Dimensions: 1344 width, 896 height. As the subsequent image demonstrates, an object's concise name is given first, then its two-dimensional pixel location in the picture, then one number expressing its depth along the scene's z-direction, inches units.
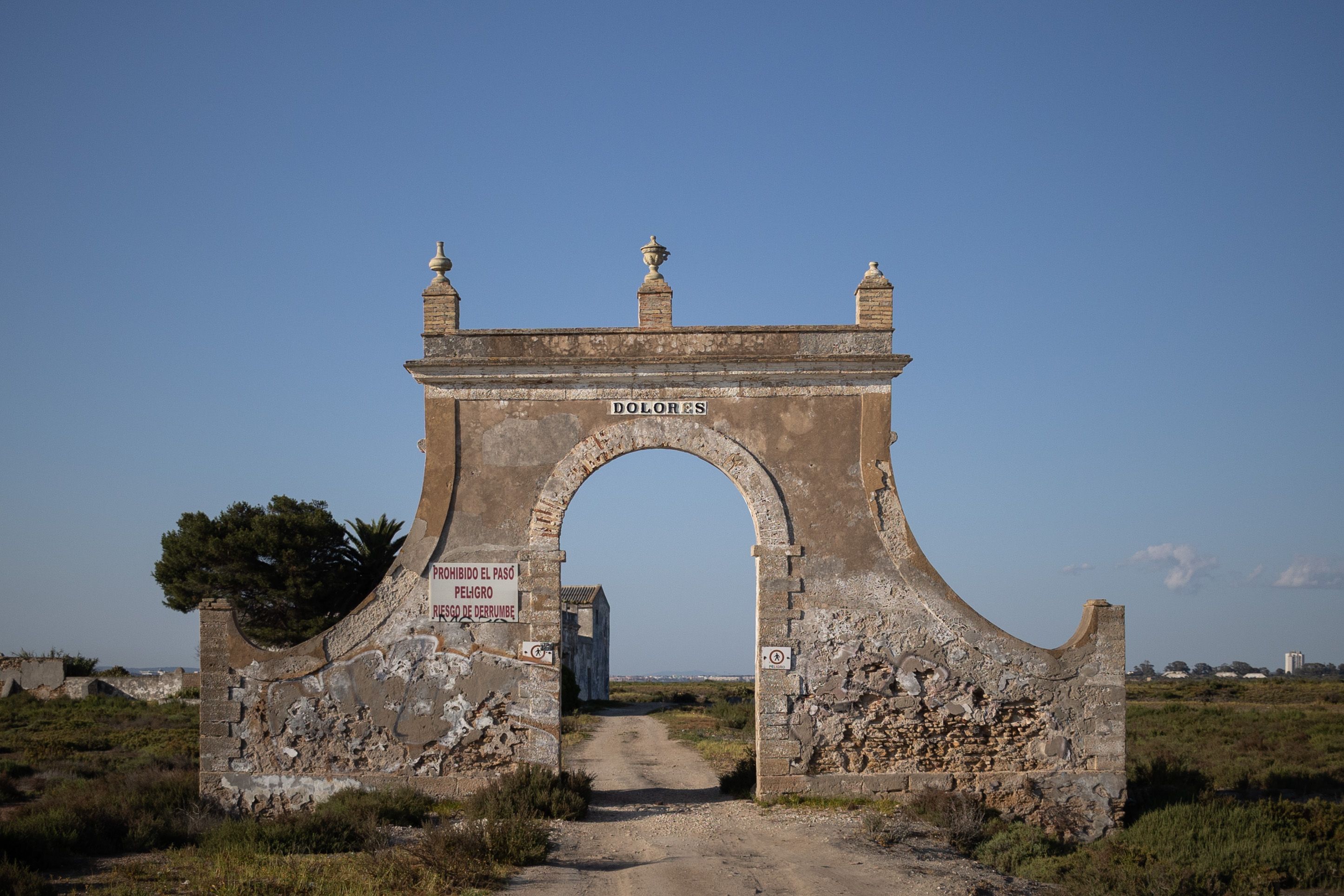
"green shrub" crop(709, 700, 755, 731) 1030.4
